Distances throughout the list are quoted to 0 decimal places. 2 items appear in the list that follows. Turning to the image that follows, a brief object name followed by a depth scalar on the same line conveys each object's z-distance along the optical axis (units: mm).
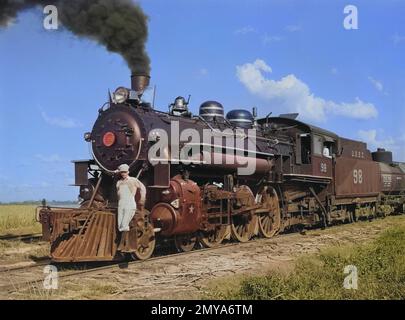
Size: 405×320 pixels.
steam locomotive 10180
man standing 9734
